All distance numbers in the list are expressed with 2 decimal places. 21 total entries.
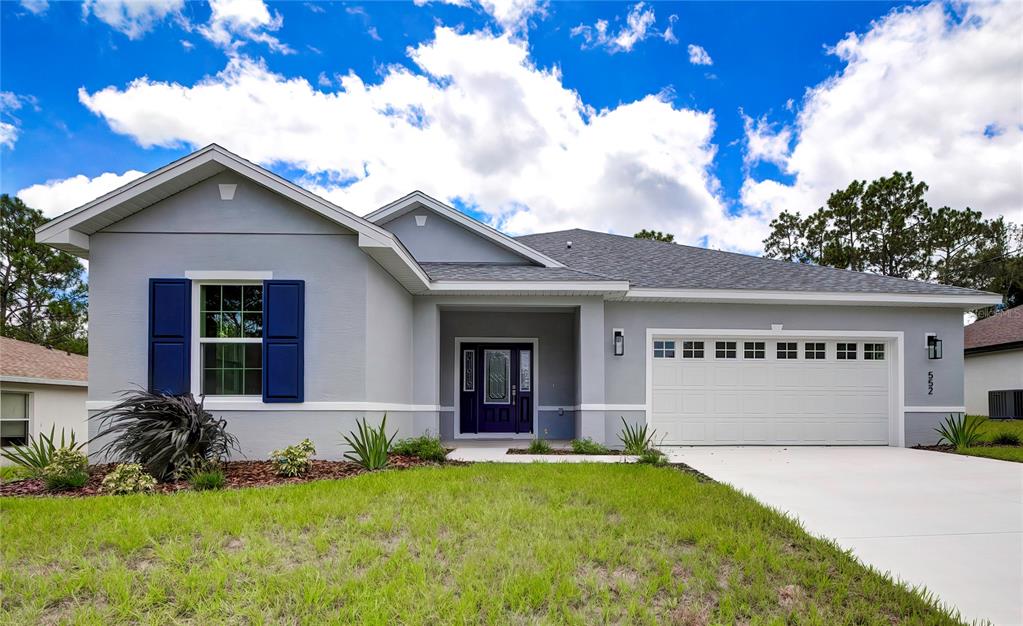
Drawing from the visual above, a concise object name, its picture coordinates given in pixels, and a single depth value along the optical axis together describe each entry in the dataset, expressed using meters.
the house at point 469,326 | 7.87
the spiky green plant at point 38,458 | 6.99
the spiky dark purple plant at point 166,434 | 6.52
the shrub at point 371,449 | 7.31
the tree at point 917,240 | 25.75
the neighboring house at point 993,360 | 15.93
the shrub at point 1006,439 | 11.00
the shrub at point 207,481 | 6.09
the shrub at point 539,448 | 9.42
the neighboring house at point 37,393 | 12.72
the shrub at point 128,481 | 6.02
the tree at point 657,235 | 33.62
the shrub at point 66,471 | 6.34
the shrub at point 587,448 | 9.53
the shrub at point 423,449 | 8.22
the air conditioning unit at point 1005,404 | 15.24
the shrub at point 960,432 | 10.56
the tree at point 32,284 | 21.77
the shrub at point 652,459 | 8.18
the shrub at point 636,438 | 9.48
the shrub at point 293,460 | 6.95
